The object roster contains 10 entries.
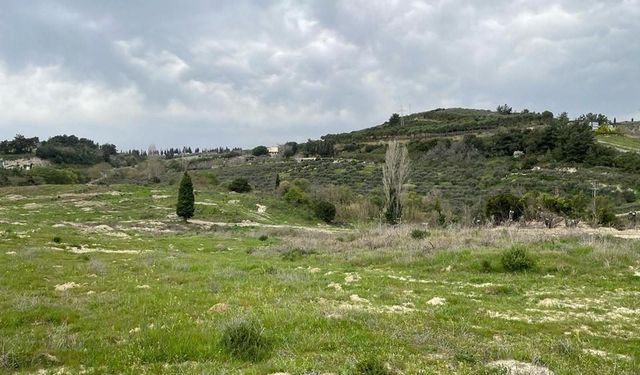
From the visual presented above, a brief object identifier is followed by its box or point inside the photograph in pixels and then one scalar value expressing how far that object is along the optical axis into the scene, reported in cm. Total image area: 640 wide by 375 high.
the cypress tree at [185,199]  4562
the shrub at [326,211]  5709
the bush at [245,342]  723
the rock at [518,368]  643
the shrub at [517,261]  1716
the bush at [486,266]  1767
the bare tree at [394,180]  4675
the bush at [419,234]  2581
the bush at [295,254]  2272
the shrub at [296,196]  6144
